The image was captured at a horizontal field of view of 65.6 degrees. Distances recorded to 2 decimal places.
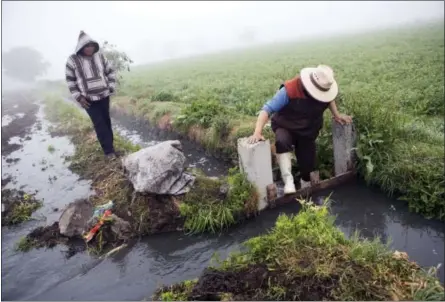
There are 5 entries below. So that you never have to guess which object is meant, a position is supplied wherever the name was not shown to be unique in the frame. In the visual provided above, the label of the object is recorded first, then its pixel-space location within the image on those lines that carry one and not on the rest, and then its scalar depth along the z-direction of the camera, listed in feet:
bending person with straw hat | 16.10
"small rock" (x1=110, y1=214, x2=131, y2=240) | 17.65
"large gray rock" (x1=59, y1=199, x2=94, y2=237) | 18.20
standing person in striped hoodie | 21.65
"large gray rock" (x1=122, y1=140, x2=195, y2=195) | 17.99
